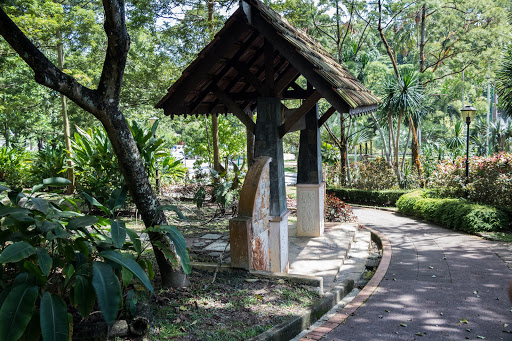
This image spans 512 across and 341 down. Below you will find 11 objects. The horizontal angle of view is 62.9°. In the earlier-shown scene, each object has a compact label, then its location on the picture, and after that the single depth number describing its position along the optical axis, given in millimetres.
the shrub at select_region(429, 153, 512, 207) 11070
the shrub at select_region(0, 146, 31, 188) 15070
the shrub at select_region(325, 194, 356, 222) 10945
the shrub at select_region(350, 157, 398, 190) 18281
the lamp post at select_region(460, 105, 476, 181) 12857
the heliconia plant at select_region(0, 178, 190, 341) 2746
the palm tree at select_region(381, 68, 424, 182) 17422
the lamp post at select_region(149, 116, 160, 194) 12280
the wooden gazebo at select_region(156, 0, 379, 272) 5598
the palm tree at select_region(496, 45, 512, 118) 13633
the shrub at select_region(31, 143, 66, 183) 13703
